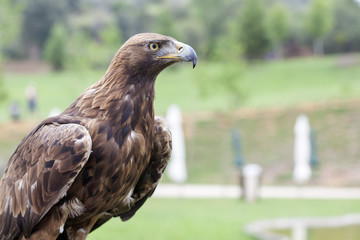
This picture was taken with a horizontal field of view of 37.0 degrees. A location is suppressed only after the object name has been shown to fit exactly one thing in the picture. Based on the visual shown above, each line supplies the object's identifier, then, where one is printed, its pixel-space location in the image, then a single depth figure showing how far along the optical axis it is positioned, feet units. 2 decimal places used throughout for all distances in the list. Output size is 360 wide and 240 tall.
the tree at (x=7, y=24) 68.64
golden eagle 9.91
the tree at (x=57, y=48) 155.53
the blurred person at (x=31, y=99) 91.90
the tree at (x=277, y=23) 160.15
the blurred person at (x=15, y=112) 85.15
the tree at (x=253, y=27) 142.20
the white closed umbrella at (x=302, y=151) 52.03
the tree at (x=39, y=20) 173.88
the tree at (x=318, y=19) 157.17
